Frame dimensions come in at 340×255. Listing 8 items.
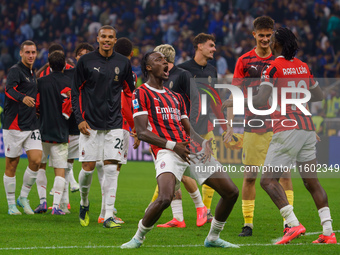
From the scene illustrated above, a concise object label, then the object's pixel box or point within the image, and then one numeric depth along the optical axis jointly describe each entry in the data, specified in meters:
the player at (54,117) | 18.56
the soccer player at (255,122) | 15.48
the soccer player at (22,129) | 18.40
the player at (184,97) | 16.22
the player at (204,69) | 17.34
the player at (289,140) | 13.12
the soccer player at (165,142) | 12.18
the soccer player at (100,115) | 15.91
